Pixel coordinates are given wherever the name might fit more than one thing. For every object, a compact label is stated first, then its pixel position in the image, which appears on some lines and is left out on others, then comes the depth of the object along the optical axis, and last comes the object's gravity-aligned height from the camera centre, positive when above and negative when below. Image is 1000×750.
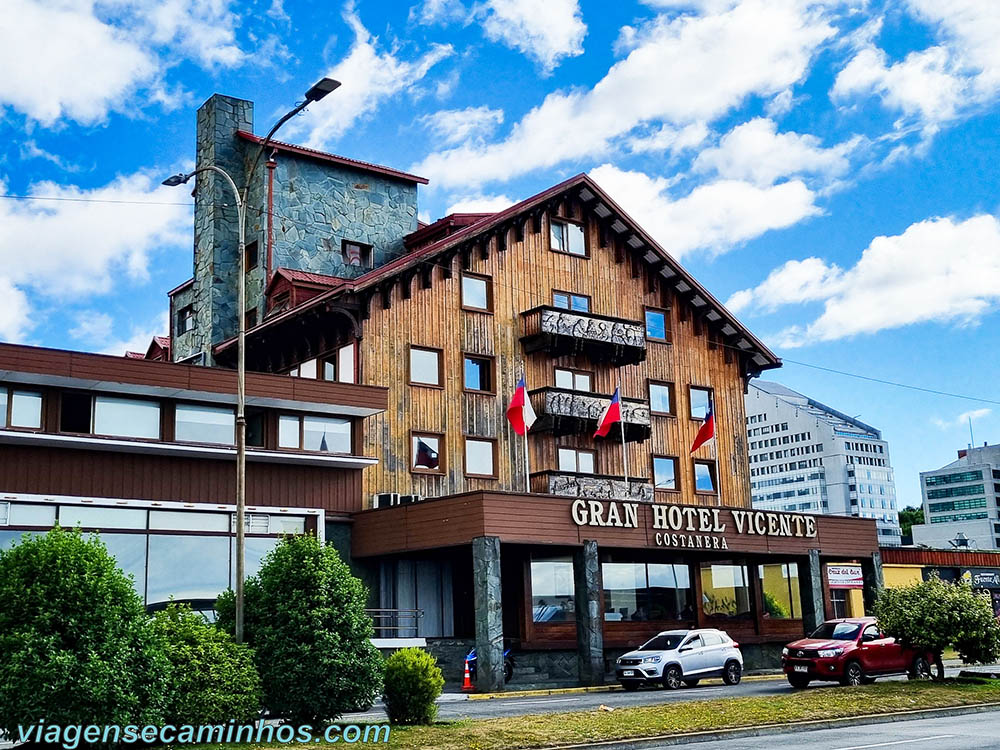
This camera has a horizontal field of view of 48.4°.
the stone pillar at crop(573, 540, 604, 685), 34.03 -0.45
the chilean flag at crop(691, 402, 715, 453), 43.22 +6.29
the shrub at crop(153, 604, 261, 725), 17.88 -0.99
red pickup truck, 29.75 -1.77
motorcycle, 33.59 -1.82
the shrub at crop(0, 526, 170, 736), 16.11 -0.34
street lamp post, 19.75 +4.66
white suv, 32.03 -1.84
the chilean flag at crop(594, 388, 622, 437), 39.91 +6.46
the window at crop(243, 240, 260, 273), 44.52 +14.00
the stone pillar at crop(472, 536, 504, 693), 31.12 -0.25
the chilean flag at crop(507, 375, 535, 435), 39.06 +6.55
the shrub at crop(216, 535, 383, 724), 19.34 -0.42
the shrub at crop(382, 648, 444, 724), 21.09 -1.52
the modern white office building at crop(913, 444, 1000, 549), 141.06 +7.05
